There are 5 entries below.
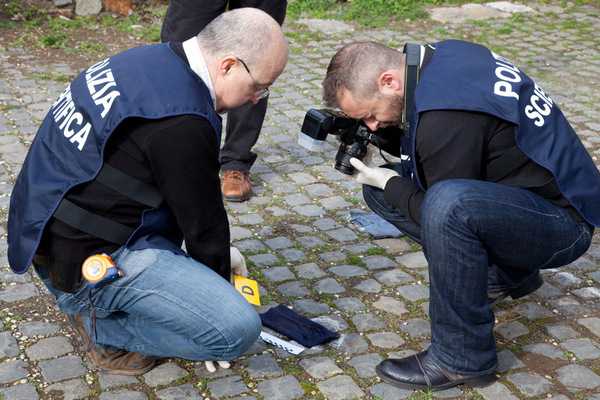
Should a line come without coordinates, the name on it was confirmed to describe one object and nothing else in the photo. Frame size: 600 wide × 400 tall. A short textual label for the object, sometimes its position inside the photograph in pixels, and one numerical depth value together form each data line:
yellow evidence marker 3.32
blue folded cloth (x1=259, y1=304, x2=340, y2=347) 3.49
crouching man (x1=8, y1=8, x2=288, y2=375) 2.87
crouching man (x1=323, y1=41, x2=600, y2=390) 3.01
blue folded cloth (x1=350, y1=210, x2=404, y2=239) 4.45
